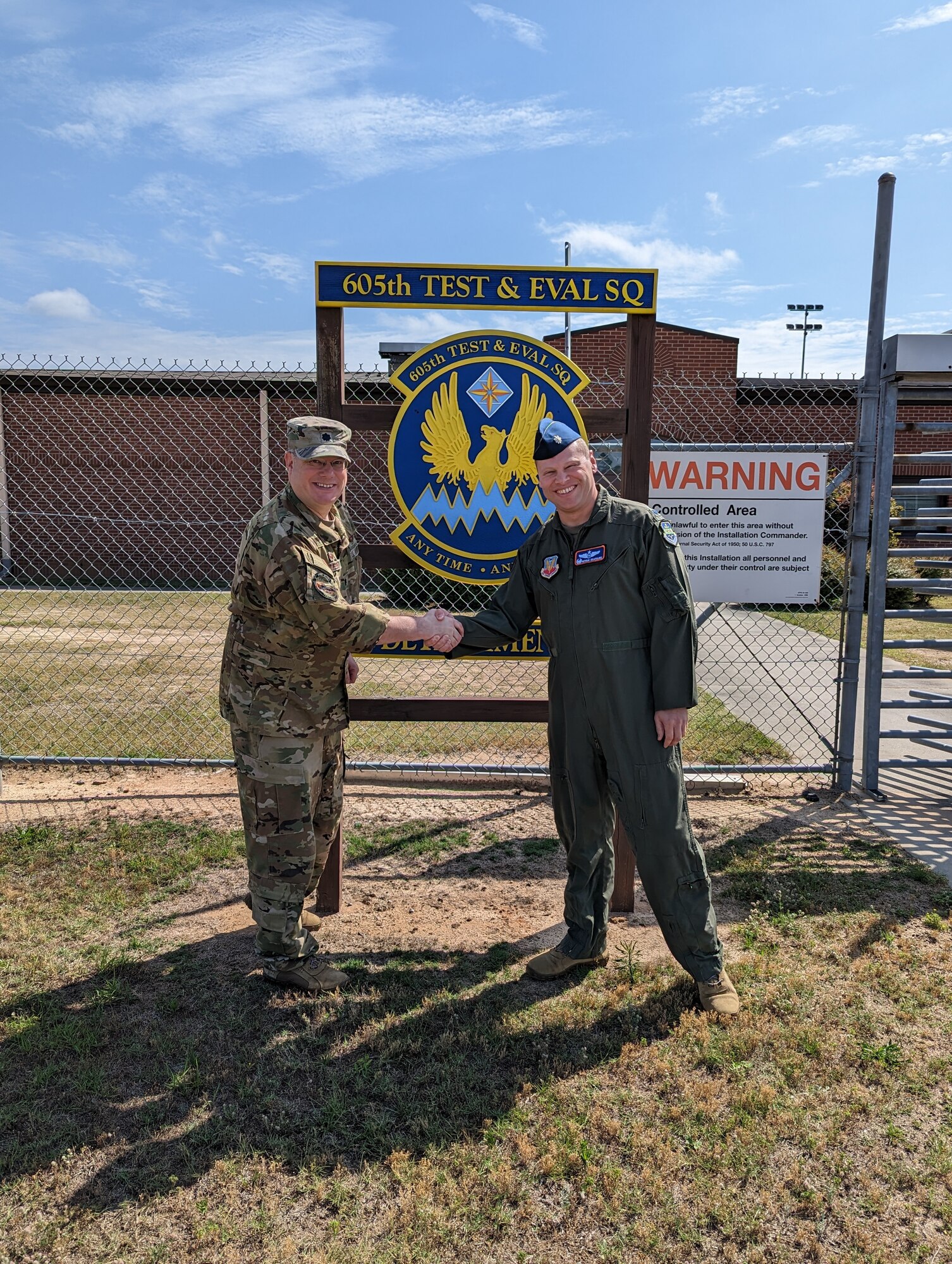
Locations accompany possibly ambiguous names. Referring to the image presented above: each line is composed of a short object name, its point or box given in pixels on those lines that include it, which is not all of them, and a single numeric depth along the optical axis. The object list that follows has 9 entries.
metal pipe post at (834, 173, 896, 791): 5.15
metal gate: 5.11
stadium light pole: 40.16
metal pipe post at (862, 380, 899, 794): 5.27
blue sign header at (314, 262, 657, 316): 3.74
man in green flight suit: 3.07
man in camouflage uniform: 3.00
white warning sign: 5.23
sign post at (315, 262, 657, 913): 3.75
